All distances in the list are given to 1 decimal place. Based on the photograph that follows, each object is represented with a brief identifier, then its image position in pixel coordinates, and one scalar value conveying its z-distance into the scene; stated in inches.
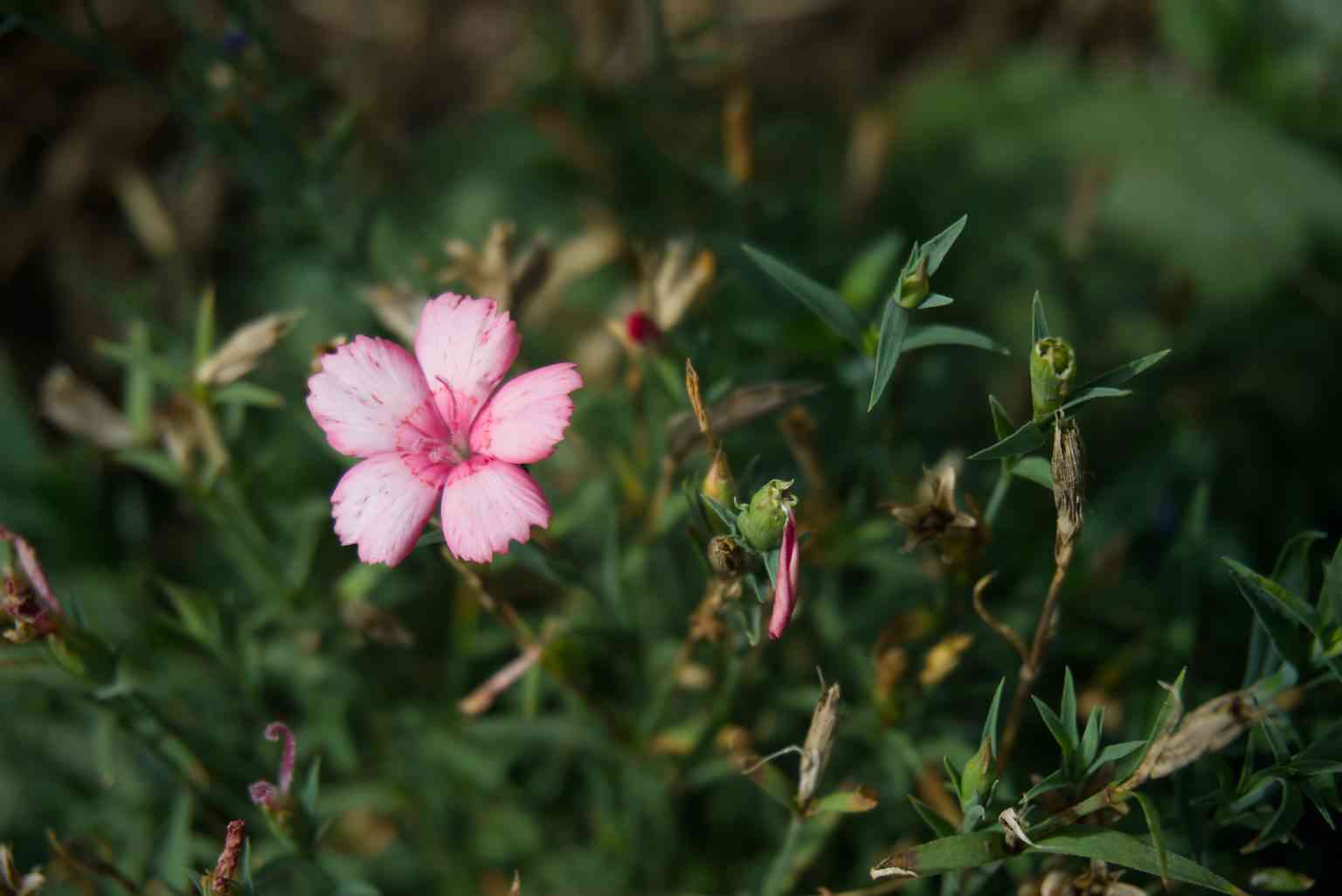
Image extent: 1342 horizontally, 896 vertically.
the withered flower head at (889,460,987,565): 17.5
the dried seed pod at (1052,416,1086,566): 16.8
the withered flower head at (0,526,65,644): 17.5
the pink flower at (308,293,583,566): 17.3
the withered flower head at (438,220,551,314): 19.2
